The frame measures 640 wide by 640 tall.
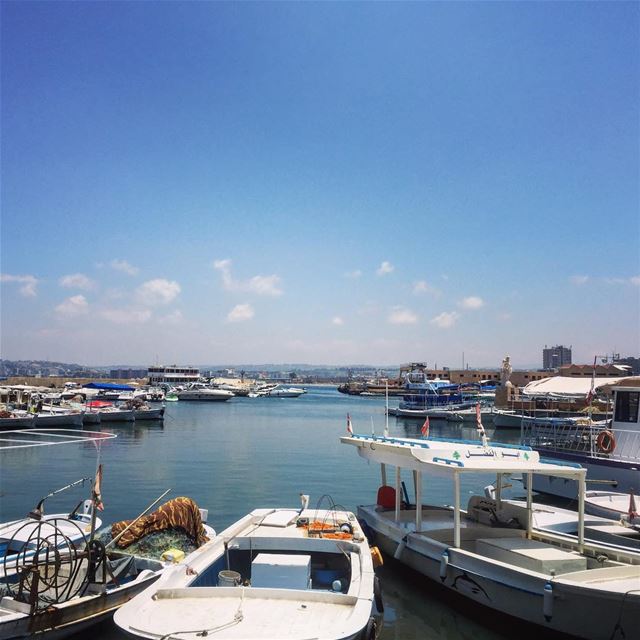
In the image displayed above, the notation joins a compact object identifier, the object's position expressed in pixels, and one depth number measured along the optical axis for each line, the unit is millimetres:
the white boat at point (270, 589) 7988
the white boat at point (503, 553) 10227
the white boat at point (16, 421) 51719
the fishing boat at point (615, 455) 22016
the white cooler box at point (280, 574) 10188
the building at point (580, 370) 88000
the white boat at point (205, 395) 111919
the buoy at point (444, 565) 12500
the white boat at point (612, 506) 16562
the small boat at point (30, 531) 14000
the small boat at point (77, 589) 9492
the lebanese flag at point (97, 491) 11323
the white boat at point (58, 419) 53938
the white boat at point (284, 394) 151350
